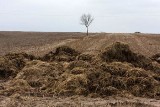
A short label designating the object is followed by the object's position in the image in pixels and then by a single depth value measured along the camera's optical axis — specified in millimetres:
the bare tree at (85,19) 89000
